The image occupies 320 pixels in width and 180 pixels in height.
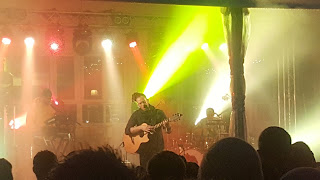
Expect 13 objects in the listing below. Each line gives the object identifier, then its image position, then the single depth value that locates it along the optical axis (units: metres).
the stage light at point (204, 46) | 14.74
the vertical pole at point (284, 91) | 13.89
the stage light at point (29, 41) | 13.85
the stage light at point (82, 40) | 13.23
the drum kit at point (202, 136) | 12.07
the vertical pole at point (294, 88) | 13.55
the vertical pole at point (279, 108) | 14.20
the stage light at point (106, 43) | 14.36
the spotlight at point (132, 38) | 14.07
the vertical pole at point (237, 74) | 7.24
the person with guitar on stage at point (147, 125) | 7.39
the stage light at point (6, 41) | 13.11
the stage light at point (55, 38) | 13.37
